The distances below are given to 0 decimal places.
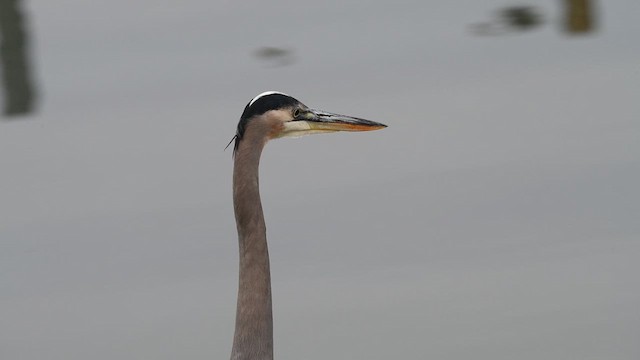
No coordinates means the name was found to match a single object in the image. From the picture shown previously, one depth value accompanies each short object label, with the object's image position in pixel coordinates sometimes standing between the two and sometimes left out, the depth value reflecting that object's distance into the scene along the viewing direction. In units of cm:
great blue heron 845
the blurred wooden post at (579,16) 1595
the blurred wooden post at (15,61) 1591
